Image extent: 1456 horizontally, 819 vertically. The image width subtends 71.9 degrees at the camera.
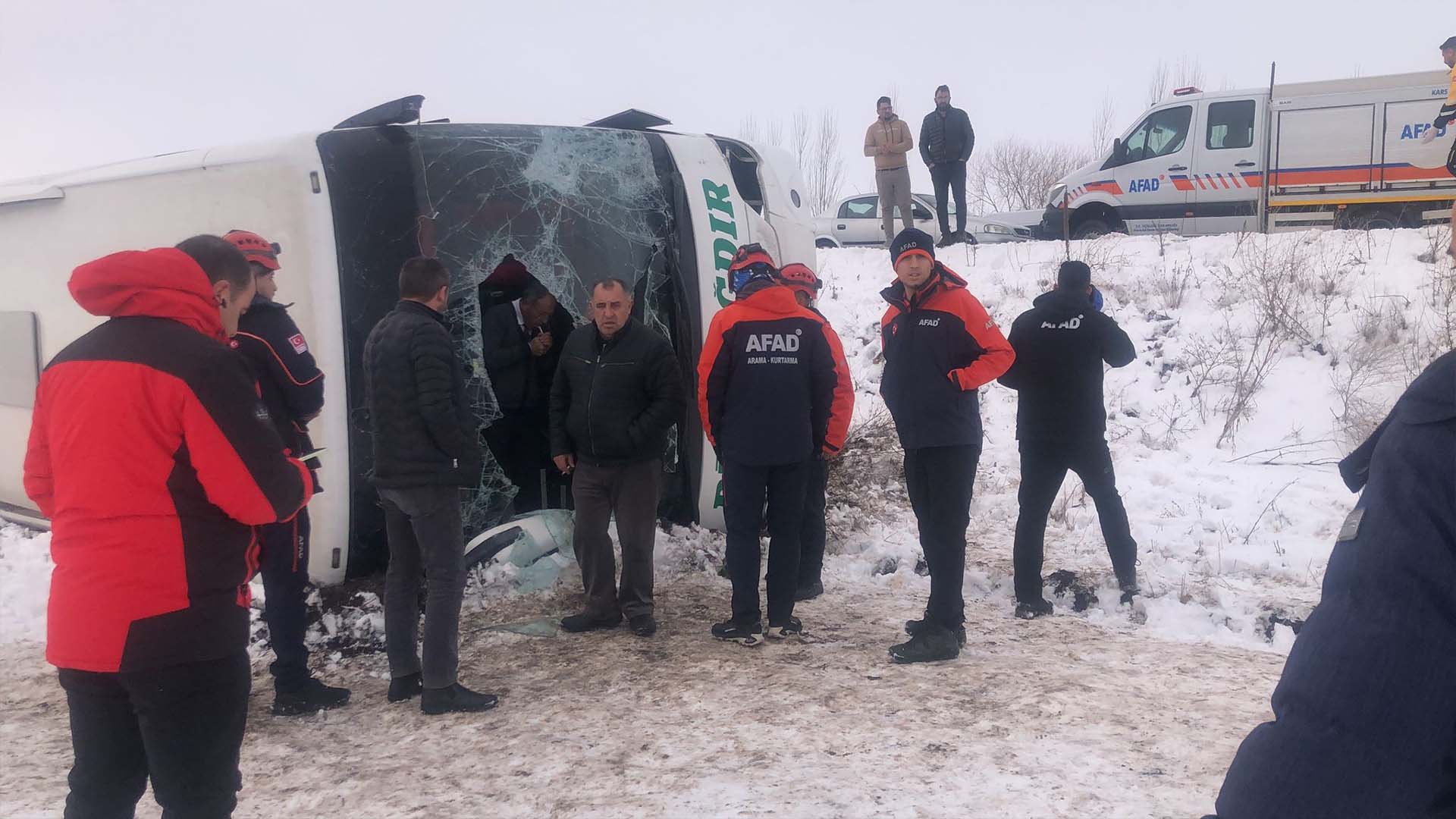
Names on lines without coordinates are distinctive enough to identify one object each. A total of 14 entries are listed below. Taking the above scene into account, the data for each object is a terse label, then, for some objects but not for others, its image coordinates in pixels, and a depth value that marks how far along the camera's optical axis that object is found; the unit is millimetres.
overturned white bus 4555
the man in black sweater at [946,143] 11727
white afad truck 11773
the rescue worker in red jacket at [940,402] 4258
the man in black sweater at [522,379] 5352
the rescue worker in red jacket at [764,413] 4430
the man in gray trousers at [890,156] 11773
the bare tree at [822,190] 33062
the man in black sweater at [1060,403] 4812
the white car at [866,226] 15438
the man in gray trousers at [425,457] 3707
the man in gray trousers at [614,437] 4625
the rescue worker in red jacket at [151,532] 2078
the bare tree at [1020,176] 36219
